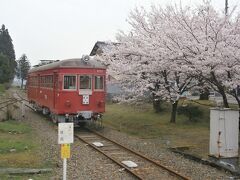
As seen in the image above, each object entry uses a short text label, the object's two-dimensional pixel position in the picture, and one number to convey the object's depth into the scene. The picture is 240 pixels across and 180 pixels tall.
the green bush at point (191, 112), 19.91
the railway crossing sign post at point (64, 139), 7.61
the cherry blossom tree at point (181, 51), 12.71
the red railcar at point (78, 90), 16.75
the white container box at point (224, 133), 10.77
